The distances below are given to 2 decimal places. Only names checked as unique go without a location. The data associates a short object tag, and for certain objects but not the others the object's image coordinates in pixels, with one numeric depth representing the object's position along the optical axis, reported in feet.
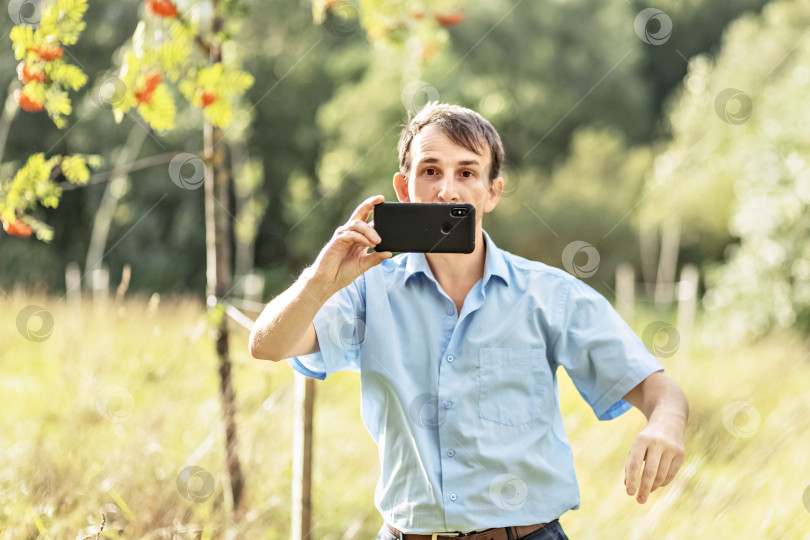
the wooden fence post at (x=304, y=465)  9.80
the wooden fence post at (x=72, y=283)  28.44
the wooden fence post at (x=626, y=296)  39.83
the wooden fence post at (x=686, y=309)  32.15
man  6.19
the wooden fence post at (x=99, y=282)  24.95
